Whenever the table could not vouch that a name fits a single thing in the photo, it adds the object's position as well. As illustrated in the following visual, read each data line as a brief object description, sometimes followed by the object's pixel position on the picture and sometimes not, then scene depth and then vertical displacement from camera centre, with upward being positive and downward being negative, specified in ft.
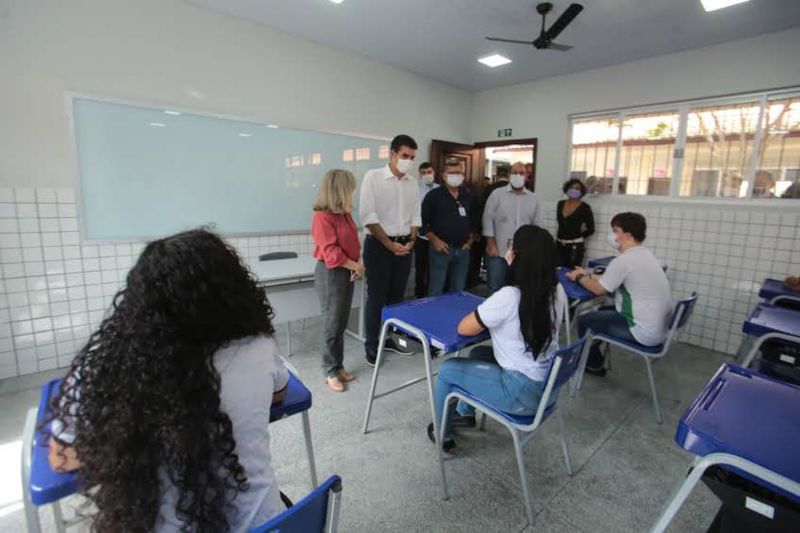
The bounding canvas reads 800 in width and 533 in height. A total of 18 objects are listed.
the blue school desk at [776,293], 8.57 -1.89
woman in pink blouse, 8.02 -1.32
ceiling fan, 9.25 +4.23
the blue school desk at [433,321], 5.77 -1.95
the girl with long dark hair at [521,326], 5.14 -1.67
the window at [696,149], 11.33 +1.79
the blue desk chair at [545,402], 5.02 -2.79
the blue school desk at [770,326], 6.07 -1.86
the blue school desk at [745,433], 2.97 -1.89
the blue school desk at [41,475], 2.64 -1.94
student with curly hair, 2.42 -1.33
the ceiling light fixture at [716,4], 8.81 +4.46
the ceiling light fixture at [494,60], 13.46 +4.78
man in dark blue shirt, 12.04 -0.86
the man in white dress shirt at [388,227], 9.50 -0.71
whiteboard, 9.32 +0.63
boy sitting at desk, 7.82 -1.68
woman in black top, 14.06 -0.75
